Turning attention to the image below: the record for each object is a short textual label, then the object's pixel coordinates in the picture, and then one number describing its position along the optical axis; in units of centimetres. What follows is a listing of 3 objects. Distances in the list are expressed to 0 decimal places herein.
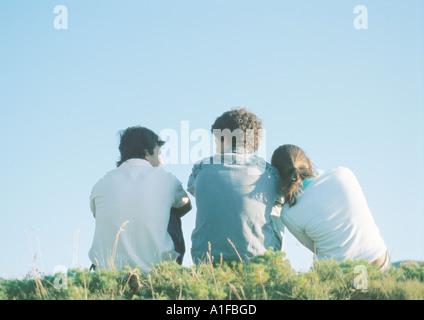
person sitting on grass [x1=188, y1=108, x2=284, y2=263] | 702
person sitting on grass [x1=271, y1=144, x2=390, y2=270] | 698
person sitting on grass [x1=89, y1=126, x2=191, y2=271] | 730
